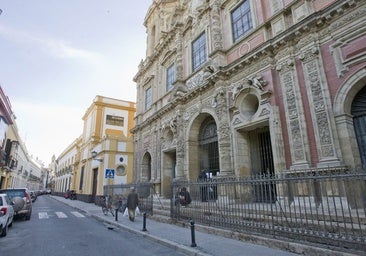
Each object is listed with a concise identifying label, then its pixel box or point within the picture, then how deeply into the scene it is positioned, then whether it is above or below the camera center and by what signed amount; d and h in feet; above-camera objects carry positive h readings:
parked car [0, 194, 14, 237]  23.57 -2.54
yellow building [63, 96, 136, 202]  80.53 +15.57
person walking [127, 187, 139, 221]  35.19 -2.29
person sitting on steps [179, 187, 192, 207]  30.17 -1.26
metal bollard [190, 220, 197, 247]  18.95 -3.96
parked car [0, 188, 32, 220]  36.06 -1.66
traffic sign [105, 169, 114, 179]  45.31 +2.98
